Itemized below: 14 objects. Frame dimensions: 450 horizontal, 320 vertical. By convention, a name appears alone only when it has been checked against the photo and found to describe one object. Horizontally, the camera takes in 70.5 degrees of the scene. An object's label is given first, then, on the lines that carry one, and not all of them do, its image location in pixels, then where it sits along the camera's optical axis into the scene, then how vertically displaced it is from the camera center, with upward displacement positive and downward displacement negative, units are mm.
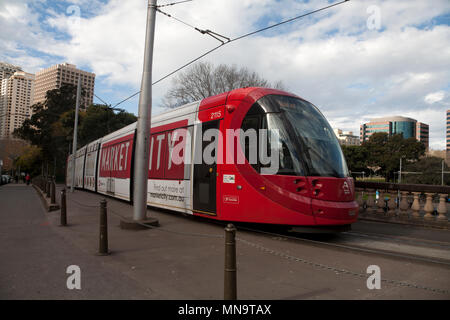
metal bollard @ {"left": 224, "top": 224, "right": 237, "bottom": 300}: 3268 -951
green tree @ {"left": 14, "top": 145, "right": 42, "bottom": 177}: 64956 +1469
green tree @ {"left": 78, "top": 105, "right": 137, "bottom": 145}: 45594 +6450
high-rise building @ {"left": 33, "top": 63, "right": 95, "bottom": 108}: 46569 +13838
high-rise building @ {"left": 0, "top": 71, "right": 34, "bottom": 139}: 60594 +14624
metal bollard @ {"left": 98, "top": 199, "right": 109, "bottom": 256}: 5762 -1197
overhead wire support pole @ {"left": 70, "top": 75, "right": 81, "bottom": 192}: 21112 +2066
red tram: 6500 +183
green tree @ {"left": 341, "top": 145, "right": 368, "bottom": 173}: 66062 +3617
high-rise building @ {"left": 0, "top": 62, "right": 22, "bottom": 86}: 57375 +17438
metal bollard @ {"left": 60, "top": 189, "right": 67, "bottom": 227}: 8836 -1235
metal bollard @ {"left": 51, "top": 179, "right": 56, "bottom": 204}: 13253 -1228
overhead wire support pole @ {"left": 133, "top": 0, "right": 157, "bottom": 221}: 8336 +1146
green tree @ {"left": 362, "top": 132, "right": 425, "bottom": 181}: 63281 +4707
